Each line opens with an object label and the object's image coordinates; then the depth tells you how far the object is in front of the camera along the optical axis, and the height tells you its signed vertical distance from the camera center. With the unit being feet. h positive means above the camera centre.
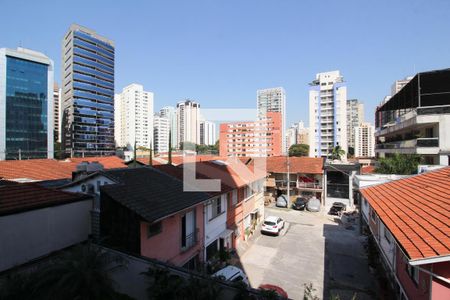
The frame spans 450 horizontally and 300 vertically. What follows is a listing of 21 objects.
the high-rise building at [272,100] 384.68 +78.38
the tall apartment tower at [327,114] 217.77 +31.95
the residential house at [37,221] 23.13 -7.70
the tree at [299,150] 286.66 -0.40
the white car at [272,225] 64.31 -19.80
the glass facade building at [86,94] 263.29 +59.42
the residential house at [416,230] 17.63 -7.01
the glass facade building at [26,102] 208.44 +39.96
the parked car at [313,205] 92.63 -20.58
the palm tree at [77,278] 18.76 -10.13
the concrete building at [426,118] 69.10 +9.95
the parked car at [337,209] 88.02 -20.95
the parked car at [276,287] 37.32 -21.43
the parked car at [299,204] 94.27 -20.63
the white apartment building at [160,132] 417.90 +28.36
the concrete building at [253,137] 297.12 +15.46
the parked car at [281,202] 97.81 -20.52
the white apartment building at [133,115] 360.48 +48.49
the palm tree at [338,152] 133.08 -1.10
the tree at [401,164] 67.87 -3.89
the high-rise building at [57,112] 343.89 +50.74
